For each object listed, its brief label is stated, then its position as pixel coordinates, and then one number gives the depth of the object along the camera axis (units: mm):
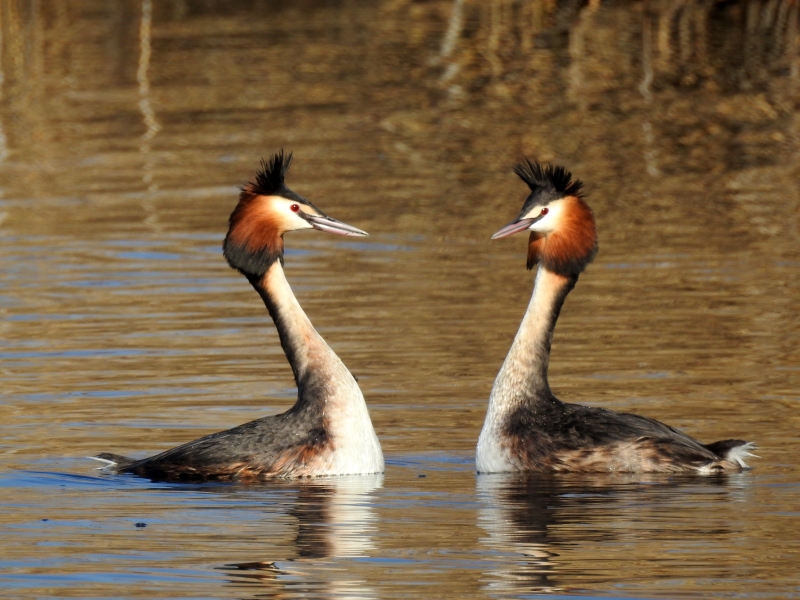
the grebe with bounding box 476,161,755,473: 18031
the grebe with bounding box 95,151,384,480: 18547
